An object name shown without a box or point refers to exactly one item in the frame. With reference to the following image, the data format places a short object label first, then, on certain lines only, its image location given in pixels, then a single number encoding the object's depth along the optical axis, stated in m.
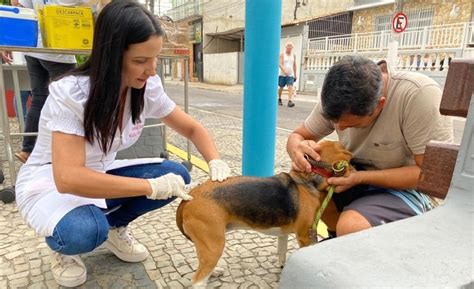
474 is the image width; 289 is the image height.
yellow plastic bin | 2.99
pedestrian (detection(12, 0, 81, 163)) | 3.25
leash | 1.82
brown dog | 1.76
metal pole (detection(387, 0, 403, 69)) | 10.41
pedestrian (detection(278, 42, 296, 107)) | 11.21
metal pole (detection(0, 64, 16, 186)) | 2.88
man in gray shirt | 1.60
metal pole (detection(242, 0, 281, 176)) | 2.67
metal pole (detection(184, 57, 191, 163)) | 3.95
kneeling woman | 1.63
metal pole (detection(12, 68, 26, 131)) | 4.24
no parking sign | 9.76
